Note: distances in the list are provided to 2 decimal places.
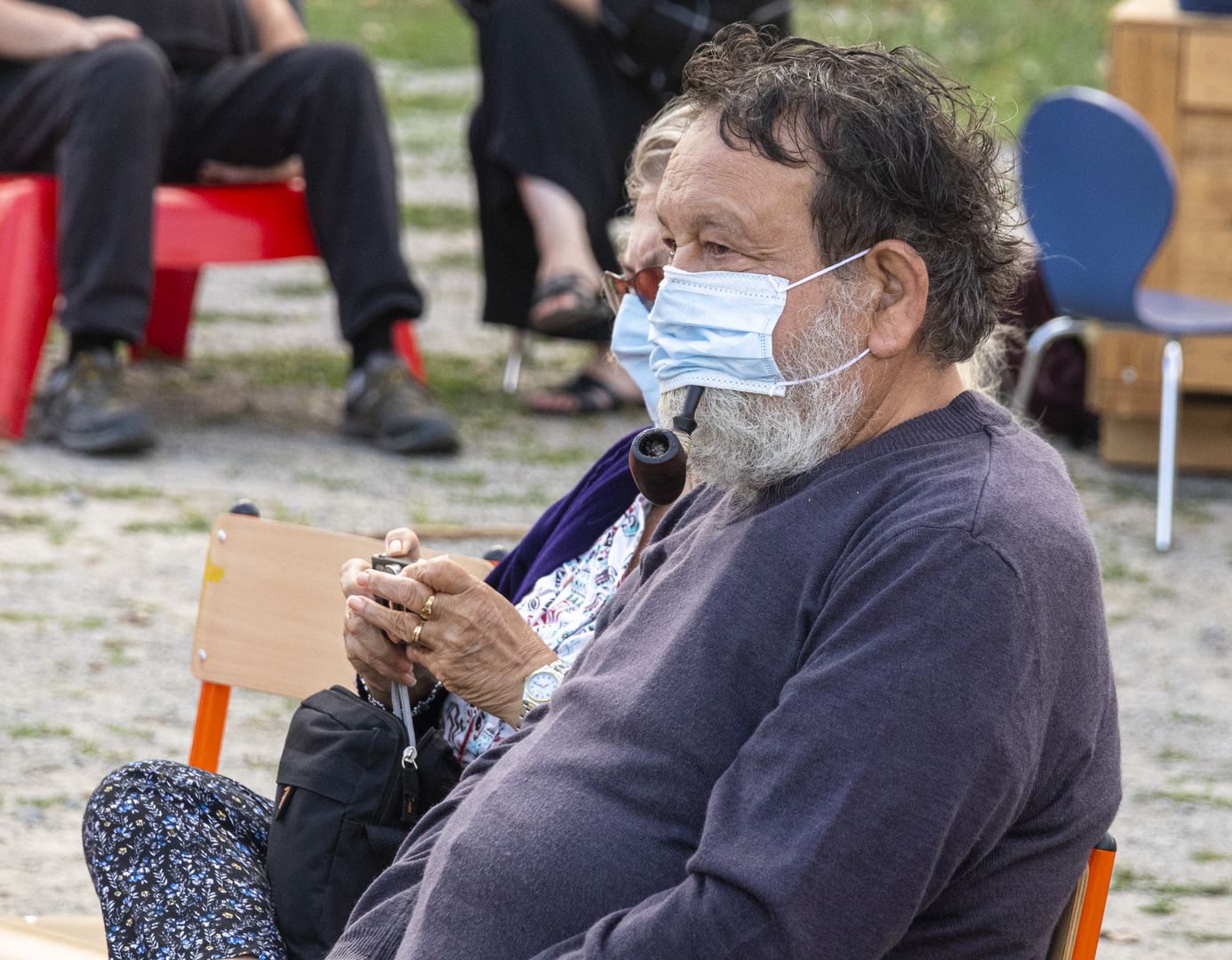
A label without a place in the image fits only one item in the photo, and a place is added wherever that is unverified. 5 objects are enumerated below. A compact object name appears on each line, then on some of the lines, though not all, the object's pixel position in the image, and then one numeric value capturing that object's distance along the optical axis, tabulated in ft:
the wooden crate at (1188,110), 34.73
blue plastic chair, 32.01
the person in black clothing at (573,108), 35.96
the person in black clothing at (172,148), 31.60
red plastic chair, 31.89
